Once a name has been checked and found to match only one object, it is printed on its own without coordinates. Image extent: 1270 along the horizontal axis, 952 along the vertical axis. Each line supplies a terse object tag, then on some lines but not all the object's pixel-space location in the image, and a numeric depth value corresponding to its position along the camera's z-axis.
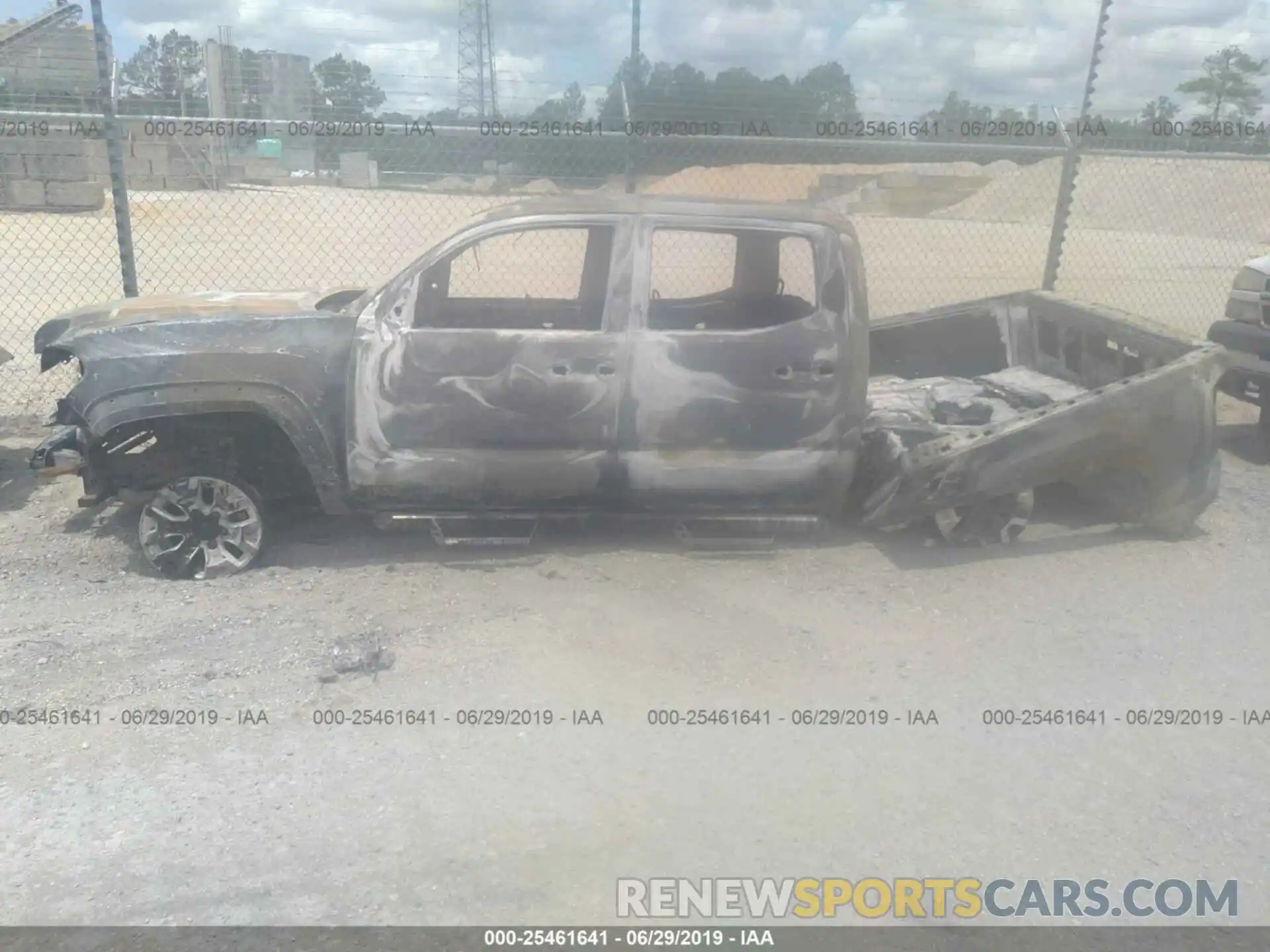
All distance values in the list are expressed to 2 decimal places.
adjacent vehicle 7.22
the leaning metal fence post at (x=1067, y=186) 8.03
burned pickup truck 5.06
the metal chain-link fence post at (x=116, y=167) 6.49
